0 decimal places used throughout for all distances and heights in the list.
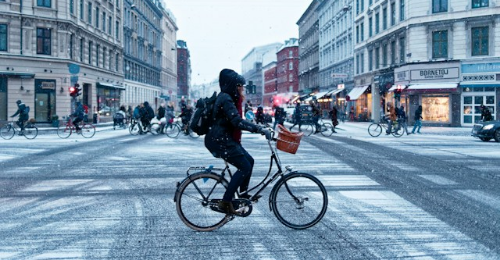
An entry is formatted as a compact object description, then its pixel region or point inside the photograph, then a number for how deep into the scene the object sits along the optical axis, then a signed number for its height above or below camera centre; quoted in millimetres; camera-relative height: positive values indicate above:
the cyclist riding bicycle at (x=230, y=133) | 5105 -97
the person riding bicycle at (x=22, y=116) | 22078 +299
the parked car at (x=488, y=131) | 19266 -207
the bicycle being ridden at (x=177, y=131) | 22859 -353
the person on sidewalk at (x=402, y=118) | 24125 +356
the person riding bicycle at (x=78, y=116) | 22262 +319
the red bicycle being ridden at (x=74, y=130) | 22344 -330
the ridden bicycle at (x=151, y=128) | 25547 -243
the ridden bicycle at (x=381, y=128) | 23500 -151
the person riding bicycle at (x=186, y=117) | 23609 +337
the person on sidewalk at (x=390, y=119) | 23562 +294
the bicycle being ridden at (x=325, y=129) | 24375 -246
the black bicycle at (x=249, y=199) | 5406 -849
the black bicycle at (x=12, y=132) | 21969 -431
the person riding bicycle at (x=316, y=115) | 24156 +477
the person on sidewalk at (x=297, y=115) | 26361 +520
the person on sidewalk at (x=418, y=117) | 26209 +447
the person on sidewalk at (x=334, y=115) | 28553 +539
